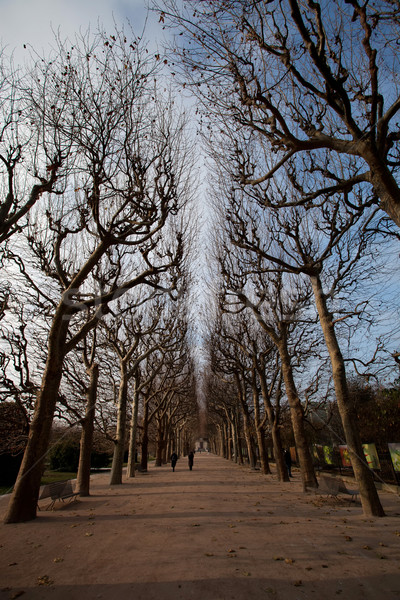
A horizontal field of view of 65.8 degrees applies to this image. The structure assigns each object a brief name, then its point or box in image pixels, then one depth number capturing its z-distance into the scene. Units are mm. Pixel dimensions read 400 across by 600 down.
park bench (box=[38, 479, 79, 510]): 8062
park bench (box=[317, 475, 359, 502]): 8805
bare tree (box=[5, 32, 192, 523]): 6898
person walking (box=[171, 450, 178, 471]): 21003
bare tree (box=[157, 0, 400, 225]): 4383
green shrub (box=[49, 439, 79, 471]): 25109
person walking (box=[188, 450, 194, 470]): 21531
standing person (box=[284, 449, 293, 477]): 17703
